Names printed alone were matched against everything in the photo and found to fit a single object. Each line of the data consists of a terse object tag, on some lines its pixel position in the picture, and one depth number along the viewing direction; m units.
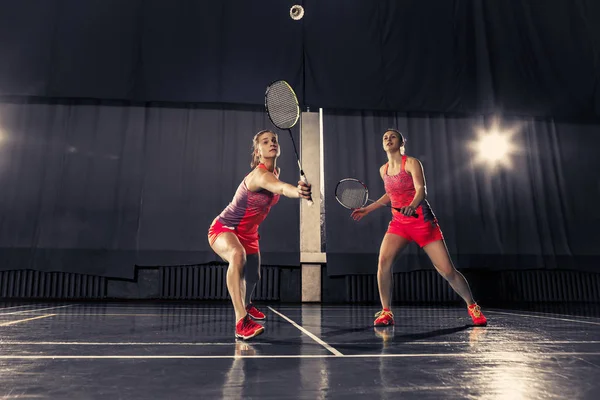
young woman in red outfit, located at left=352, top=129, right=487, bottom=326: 2.93
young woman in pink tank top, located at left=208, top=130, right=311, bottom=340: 2.21
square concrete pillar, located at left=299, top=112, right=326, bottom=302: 6.38
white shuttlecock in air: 6.45
